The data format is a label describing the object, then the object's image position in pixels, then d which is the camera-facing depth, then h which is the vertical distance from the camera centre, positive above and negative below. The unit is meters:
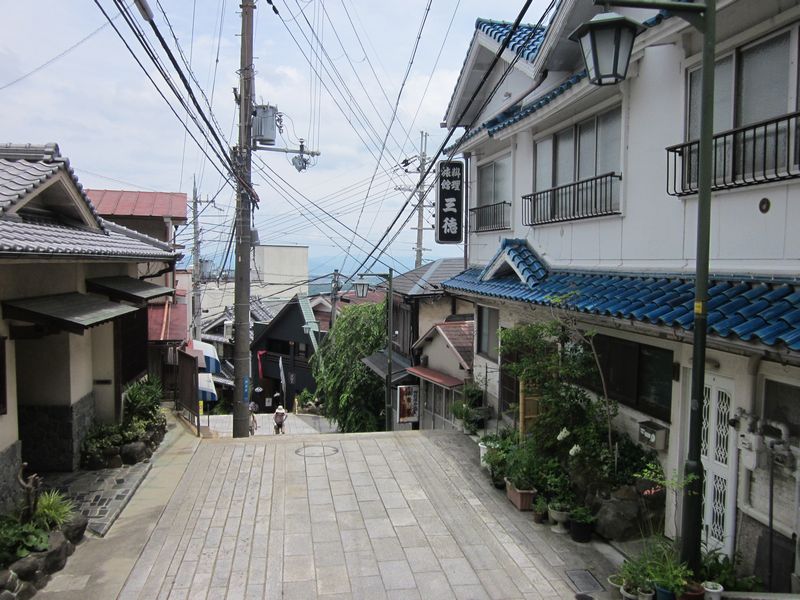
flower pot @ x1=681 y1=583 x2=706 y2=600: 5.70 -3.00
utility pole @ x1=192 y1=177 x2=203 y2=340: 29.89 -0.93
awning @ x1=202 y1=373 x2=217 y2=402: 20.44 -4.03
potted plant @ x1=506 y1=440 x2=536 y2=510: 9.66 -3.36
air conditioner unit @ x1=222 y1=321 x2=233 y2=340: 42.47 -4.10
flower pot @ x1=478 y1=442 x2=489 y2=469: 11.76 -3.49
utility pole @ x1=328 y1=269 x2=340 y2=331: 30.19 -0.85
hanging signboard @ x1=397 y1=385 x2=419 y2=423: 20.73 -4.50
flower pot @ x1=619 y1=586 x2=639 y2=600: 6.22 -3.32
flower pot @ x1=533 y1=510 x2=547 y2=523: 9.22 -3.72
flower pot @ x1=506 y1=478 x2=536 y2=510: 9.63 -3.60
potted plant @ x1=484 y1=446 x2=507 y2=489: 10.73 -3.45
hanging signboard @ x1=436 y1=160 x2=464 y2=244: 16.34 +1.94
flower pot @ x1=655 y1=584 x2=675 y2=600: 5.79 -3.08
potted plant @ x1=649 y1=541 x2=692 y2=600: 5.77 -2.95
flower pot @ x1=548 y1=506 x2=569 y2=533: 8.83 -3.60
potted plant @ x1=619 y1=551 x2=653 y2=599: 6.21 -3.17
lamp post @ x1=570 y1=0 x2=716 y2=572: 5.52 +1.47
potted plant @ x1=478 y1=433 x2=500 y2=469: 11.72 -3.33
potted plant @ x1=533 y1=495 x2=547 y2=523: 9.20 -3.61
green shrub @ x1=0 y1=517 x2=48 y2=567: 6.77 -3.15
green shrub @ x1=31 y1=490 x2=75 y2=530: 7.66 -3.13
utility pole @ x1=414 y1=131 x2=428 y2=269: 35.95 +2.73
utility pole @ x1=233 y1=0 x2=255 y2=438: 15.49 +0.72
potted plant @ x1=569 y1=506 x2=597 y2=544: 8.50 -3.55
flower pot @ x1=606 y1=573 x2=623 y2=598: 6.62 -3.41
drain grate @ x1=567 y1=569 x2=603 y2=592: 7.25 -3.77
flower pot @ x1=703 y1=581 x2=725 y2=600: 5.61 -2.94
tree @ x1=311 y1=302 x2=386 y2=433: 26.70 -4.59
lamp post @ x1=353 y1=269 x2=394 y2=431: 22.34 -2.84
